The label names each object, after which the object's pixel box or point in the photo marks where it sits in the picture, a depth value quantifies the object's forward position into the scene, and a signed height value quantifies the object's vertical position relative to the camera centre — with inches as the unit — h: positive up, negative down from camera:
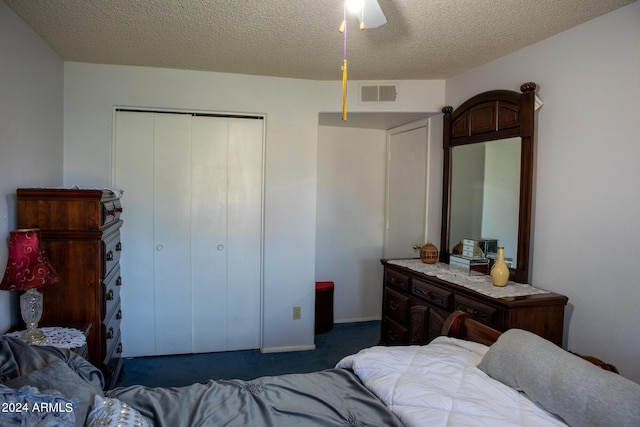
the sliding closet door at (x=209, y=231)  132.3 -10.3
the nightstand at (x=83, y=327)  80.5 -27.9
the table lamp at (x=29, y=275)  74.4 -15.0
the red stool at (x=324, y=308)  154.1 -41.6
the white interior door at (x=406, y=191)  146.6 +5.2
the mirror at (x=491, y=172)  99.3 +9.7
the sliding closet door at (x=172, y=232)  129.5 -10.6
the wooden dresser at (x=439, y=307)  84.8 -25.0
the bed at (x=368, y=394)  43.3 -24.6
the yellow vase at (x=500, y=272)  94.7 -16.0
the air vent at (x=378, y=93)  136.6 +38.9
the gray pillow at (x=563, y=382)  42.5 -21.3
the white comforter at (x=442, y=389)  46.6 -24.8
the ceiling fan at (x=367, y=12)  62.2 +32.4
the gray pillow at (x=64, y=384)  44.8 -22.4
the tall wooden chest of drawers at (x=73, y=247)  87.7 -11.2
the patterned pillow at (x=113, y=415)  43.2 -24.6
